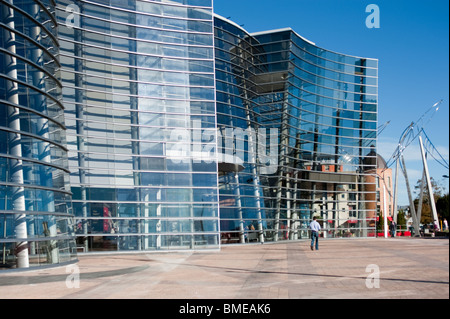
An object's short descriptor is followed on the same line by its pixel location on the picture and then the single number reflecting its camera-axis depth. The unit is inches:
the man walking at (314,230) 1082.5
